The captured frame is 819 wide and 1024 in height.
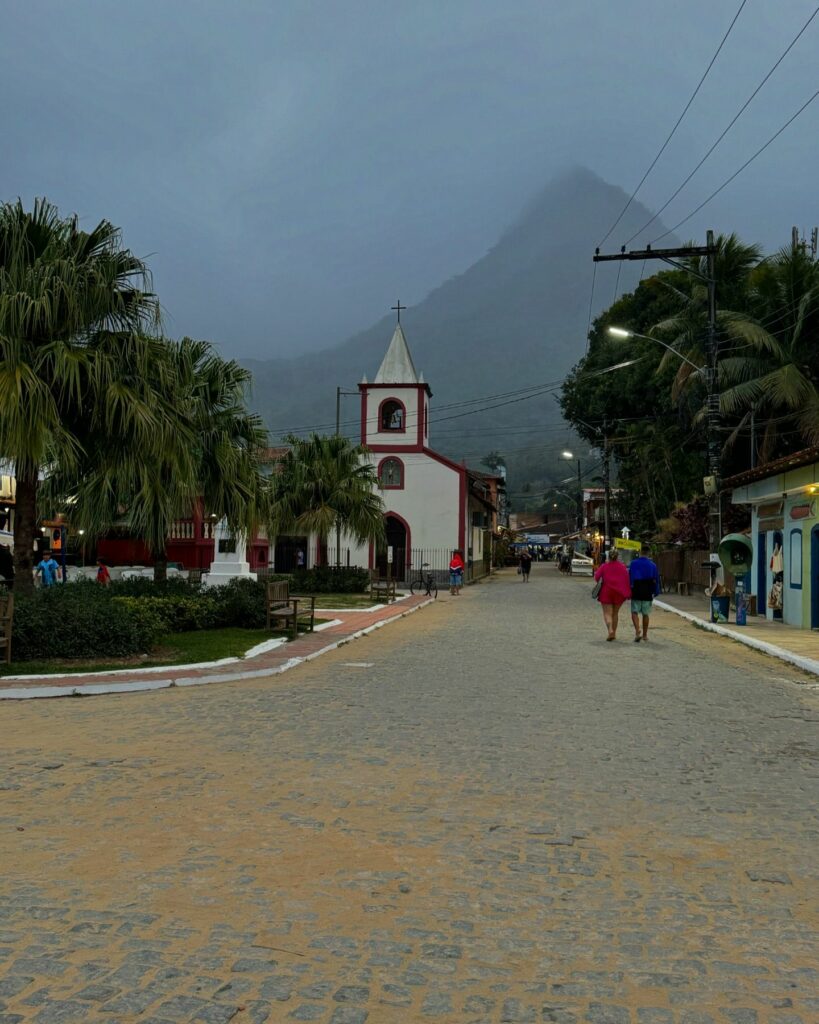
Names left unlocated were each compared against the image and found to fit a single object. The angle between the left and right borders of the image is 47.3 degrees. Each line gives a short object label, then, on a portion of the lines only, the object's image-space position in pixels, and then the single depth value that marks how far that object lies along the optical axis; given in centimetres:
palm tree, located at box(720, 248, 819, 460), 3075
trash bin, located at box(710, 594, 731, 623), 2328
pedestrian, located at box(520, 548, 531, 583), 5281
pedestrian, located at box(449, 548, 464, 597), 4194
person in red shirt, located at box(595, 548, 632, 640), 1770
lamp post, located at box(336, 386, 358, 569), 3620
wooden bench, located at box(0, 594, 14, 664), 1209
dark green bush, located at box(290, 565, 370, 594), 3712
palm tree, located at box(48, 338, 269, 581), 1364
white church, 4778
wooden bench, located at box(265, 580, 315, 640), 1761
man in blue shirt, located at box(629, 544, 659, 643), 1792
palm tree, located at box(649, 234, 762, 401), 3572
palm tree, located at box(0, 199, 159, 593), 1209
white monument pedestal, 2284
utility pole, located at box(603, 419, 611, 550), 5200
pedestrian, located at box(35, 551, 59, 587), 2416
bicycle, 3812
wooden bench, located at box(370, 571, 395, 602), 3264
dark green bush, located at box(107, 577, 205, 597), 1777
